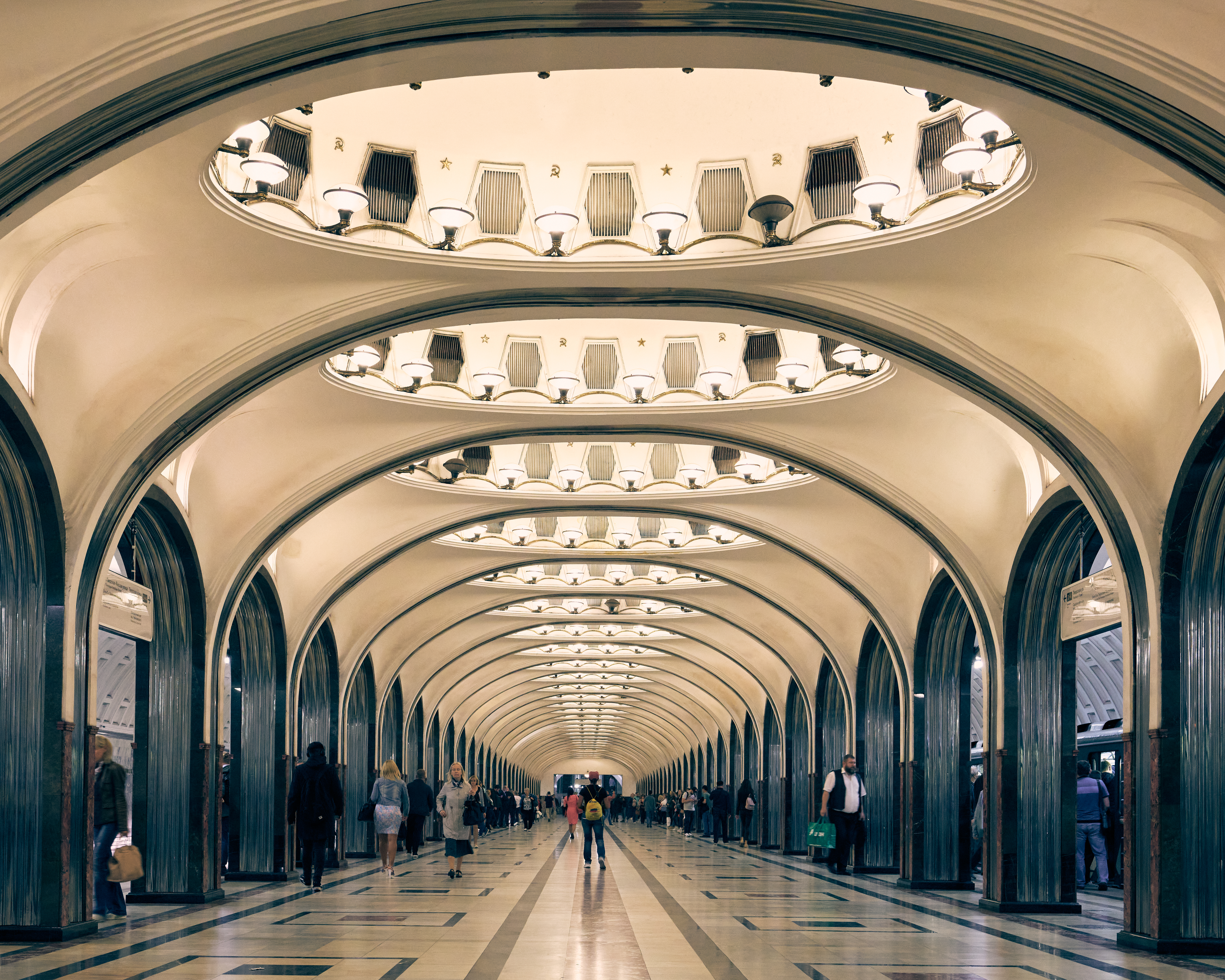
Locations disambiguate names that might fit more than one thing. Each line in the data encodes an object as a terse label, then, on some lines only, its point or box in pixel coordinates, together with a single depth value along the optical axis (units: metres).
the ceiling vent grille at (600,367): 16.14
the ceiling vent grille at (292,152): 10.48
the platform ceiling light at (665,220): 10.78
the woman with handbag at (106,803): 11.88
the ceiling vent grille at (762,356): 15.26
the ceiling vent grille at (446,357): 15.41
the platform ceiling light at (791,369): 14.51
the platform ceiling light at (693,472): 19.86
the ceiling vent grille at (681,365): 15.88
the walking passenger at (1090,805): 16.12
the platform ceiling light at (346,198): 10.22
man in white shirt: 18.77
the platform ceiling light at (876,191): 10.00
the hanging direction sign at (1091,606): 13.47
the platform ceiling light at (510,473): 20.16
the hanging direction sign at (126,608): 13.57
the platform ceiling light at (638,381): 15.78
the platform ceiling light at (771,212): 10.82
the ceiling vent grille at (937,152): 10.16
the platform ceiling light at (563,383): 15.70
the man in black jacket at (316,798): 14.23
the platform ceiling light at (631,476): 20.23
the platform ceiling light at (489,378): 15.18
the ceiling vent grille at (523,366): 15.92
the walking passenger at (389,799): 17.23
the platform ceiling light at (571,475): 20.28
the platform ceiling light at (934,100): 9.43
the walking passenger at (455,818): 17.97
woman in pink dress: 26.05
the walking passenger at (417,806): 21.03
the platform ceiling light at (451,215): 10.47
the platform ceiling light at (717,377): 15.20
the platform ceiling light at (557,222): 10.80
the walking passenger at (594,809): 20.30
